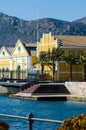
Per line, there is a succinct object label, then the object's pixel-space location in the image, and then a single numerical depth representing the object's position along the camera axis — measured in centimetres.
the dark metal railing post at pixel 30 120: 874
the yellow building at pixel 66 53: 9200
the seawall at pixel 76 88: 7244
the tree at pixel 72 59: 8650
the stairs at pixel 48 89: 7800
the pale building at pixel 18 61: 10106
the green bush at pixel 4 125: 841
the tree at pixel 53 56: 8938
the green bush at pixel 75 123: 783
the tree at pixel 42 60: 9200
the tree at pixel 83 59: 8444
